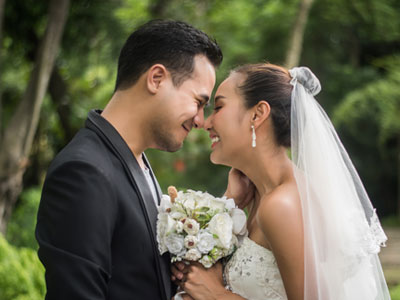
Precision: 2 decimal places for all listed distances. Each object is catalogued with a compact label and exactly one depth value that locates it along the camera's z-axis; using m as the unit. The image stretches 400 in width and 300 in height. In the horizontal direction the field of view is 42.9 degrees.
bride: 2.26
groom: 1.79
